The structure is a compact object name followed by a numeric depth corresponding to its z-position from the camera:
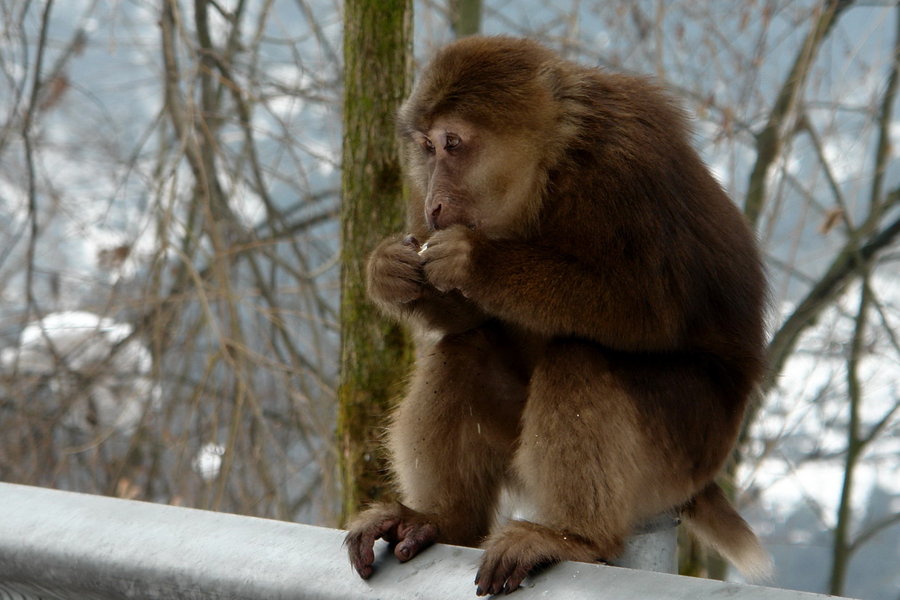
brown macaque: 6.07
